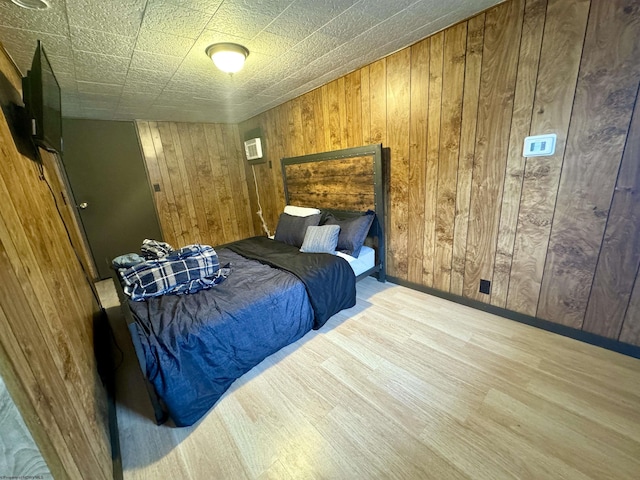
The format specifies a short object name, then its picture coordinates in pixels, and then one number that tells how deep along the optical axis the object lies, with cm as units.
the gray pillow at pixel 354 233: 252
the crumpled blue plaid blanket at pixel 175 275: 175
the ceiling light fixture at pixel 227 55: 186
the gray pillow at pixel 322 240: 250
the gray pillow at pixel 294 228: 283
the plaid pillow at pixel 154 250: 229
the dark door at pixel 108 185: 342
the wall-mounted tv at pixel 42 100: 128
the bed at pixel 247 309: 135
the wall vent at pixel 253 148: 401
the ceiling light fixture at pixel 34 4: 129
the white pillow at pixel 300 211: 305
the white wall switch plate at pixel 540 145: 164
